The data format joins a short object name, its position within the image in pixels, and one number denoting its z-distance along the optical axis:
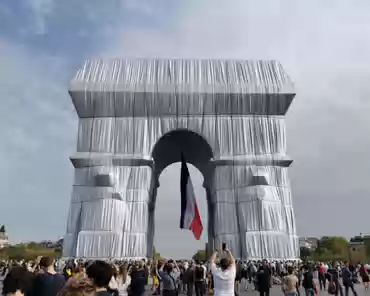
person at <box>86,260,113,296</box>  3.58
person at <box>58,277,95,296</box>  2.88
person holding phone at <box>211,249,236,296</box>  5.90
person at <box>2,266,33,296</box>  3.59
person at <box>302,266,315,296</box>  12.21
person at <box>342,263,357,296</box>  14.38
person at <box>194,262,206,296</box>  14.95
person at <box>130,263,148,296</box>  8.26
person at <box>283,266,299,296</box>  7.69
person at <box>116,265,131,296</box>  7.82
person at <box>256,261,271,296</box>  12.97
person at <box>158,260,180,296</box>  9.89
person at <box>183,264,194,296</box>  15.05
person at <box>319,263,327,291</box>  19.95
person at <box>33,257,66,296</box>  4.74
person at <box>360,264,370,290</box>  17.75
